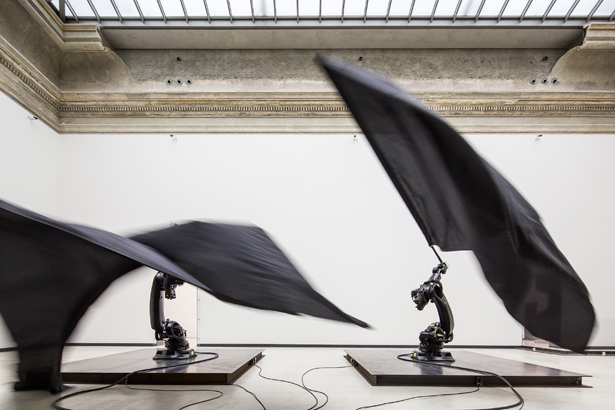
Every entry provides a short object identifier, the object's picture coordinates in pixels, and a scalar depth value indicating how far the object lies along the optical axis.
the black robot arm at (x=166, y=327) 5.76
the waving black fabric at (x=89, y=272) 2.57
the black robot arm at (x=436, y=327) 5.82
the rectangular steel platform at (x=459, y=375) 4.62
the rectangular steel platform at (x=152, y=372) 4.65
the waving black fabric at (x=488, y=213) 2.56
